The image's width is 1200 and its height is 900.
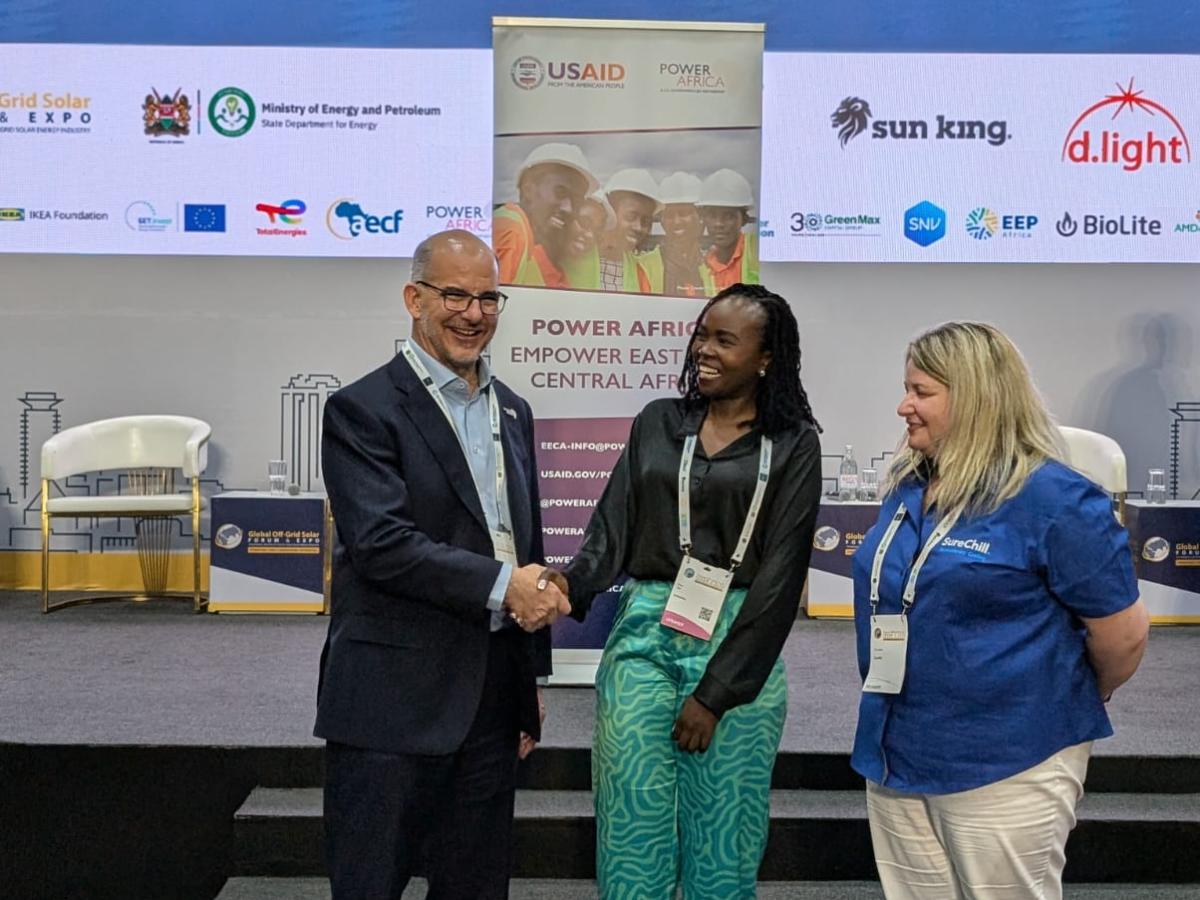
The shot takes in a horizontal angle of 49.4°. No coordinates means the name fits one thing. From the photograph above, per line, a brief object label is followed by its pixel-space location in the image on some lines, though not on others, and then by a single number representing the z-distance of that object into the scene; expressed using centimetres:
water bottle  656
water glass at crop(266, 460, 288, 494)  664
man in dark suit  220
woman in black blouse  233
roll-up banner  436
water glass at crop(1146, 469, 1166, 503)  668
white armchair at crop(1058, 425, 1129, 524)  650
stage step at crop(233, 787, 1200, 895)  347
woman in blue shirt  203
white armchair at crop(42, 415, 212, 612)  629
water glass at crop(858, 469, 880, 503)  665
